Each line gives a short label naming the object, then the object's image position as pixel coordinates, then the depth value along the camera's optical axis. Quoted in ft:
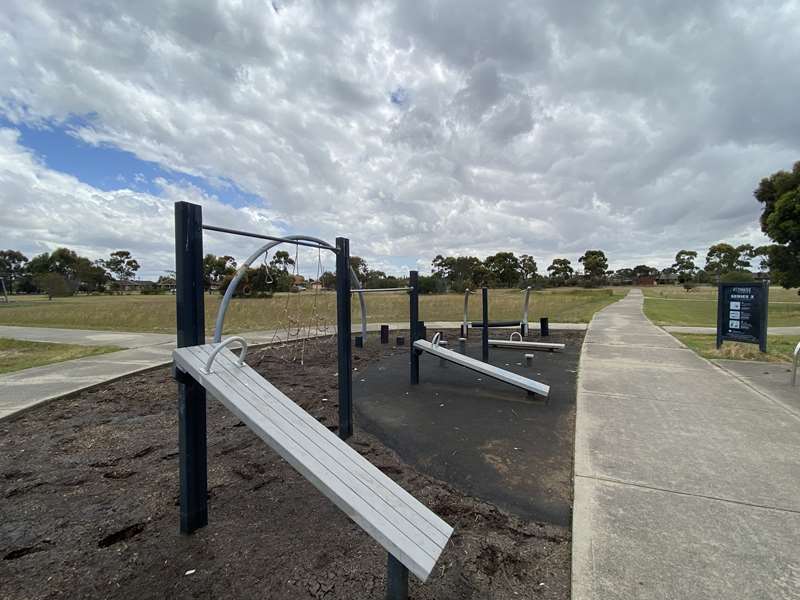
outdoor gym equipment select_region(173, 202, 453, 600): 5.46
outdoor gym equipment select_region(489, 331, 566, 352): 26.81
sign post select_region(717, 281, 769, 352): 24.22
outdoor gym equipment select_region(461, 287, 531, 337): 29.01
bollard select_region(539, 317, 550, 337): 35.29
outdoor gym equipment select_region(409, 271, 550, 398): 15.99
